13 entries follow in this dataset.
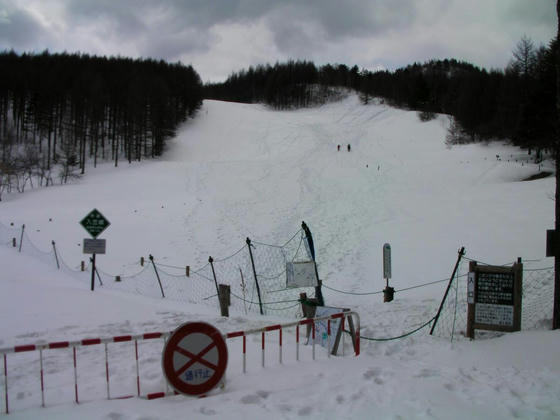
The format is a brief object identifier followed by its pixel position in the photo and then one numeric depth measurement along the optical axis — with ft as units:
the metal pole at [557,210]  24.21
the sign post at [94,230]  41.19
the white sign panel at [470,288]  26.16
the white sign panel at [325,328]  24.34
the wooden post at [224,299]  32.94
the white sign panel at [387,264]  39.75
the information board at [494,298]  25.54
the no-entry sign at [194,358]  16.06
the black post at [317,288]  30.45
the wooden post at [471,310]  26.30
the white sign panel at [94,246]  41.16
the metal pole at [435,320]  27.25
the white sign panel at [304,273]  29.45
